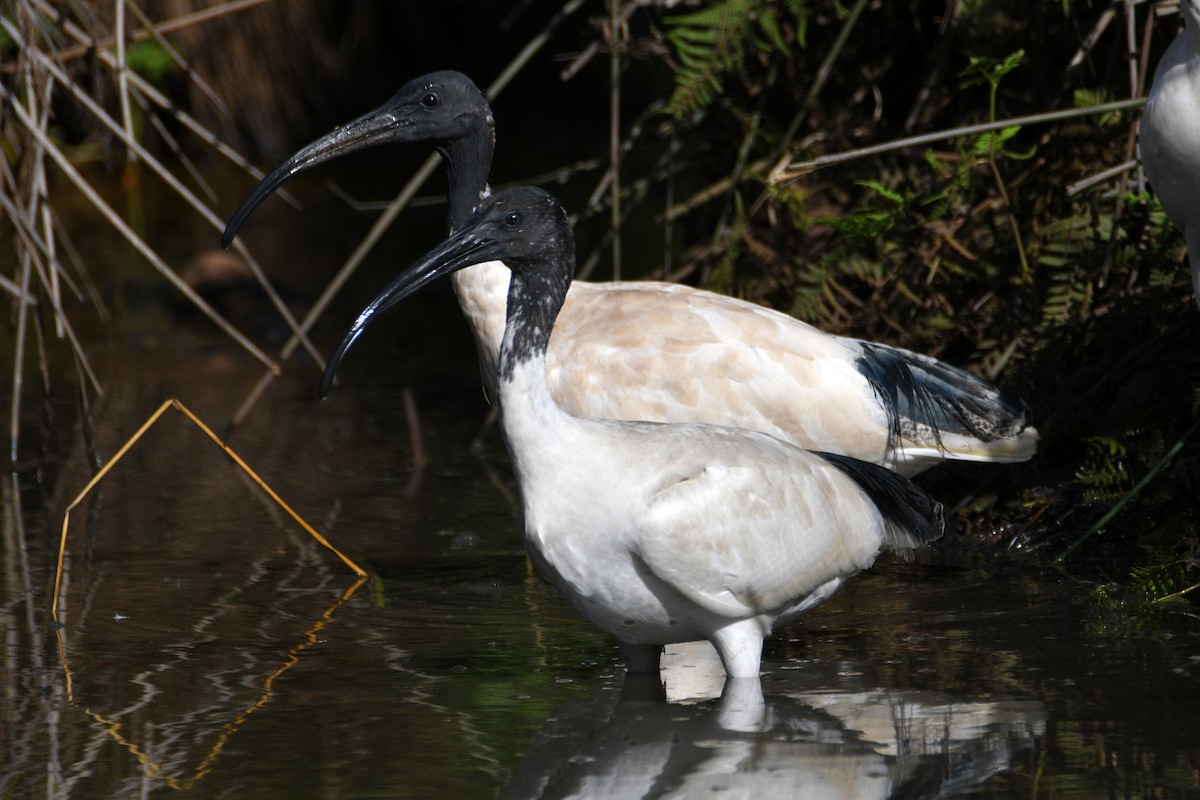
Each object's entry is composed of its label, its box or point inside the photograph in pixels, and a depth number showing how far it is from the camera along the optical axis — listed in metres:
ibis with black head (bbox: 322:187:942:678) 9.23
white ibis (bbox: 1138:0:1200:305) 10.41
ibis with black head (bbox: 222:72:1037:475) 11.73
